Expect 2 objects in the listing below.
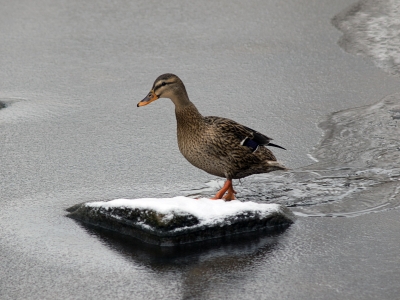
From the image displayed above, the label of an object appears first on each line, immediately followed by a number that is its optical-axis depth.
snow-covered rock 9.66
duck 10.95
